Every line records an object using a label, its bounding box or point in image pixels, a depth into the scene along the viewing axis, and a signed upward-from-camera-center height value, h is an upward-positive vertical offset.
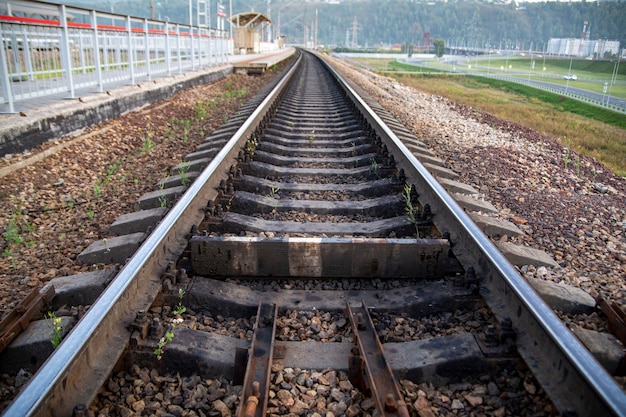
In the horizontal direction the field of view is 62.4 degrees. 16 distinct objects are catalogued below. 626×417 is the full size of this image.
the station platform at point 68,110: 6.00 -0.93
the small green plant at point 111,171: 5.78 -1.43
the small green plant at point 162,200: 4.25 -1.24
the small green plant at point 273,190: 4.57 -1.24
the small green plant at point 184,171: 4.84 -1.22
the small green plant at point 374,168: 5.25 -1.15
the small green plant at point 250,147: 5.75 -1.10
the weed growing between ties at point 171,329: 2.26 -1.28
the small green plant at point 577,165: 7.26 -1.58
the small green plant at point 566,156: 7.90 -1.59
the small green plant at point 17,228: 3.97 -1.46
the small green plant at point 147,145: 7.08 -1.36
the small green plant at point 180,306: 2.60 -1.28
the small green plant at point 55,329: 2.36 -1.31
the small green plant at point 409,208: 3.80 -1.18
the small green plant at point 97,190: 5.14 -1.44
